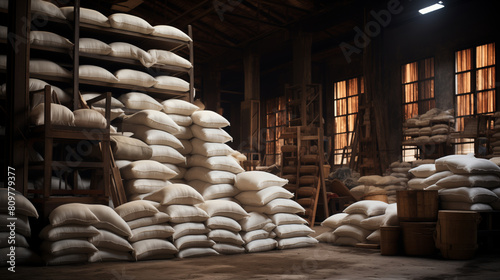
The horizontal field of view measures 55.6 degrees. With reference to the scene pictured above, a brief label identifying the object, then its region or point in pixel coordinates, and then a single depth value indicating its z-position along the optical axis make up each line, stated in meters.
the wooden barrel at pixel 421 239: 5.32
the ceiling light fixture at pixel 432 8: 13.16
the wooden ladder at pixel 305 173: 9.72
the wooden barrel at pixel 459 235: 5.03
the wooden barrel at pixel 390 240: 5.46
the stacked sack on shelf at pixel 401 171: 11.88
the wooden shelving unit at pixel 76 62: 5.25
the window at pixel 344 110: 16.84
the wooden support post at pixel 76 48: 6.24
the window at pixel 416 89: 14.02
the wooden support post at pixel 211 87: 20.14
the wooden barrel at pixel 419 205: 5.44
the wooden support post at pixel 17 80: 5.17
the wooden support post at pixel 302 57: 15.00
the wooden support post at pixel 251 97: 17.67
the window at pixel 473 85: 12.47
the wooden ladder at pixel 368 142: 13.15
